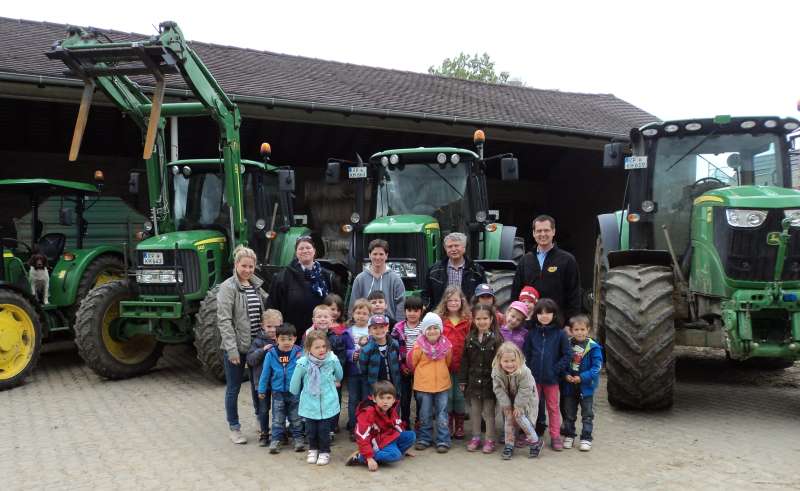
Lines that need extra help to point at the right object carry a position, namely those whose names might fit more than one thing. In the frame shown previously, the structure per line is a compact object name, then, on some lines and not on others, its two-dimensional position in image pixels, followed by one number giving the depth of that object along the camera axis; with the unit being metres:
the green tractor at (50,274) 7.47
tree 49.00
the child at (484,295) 5.21
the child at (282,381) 5.08
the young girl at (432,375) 5.04
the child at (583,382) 5.02
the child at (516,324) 5.17
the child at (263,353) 5.21
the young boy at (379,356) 5.15
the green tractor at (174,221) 7.05
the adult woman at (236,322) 5.29
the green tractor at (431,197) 7.37
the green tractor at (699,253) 5.44
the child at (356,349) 5.26
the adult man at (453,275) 5.79
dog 8.27
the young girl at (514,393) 4.83
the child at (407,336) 5.26
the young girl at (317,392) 4.81
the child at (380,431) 4.71
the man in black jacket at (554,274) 5.46
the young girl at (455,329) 5.19
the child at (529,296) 5.34
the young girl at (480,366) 5.06
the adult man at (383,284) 5.80
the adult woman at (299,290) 5.78
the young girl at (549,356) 5.01
